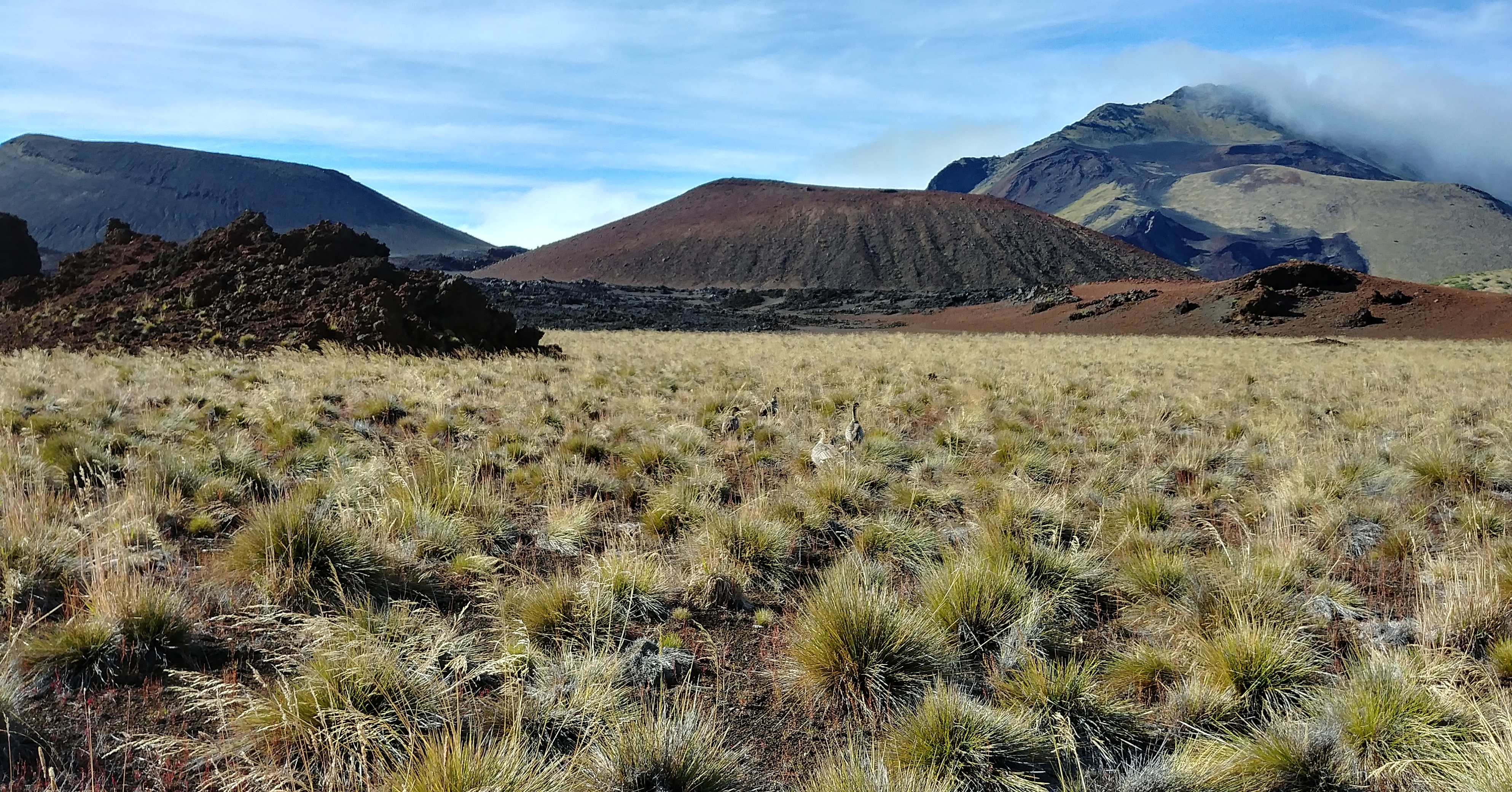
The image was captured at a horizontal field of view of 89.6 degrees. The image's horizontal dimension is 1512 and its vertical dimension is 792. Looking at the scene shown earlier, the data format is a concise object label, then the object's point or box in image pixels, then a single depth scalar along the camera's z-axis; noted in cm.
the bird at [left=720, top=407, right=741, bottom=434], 784
